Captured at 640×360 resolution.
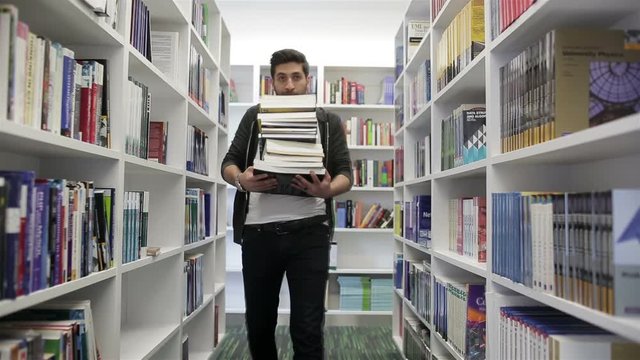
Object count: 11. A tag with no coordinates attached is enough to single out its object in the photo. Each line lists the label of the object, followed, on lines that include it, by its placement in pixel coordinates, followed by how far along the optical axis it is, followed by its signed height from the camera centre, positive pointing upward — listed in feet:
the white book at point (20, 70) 2.96 +0.87
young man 5.34 -0.46
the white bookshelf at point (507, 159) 3.09 +0.39
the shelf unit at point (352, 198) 12.41 +0.00
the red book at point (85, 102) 4.03 +0.88
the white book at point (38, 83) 3.20 +0.84
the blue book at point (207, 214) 8.71 -0.31
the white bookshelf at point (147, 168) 3.86 +0.35
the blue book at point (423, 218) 7.57 -0.31
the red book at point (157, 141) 6.56 +0.87
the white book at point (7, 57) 2.82 +0.91
